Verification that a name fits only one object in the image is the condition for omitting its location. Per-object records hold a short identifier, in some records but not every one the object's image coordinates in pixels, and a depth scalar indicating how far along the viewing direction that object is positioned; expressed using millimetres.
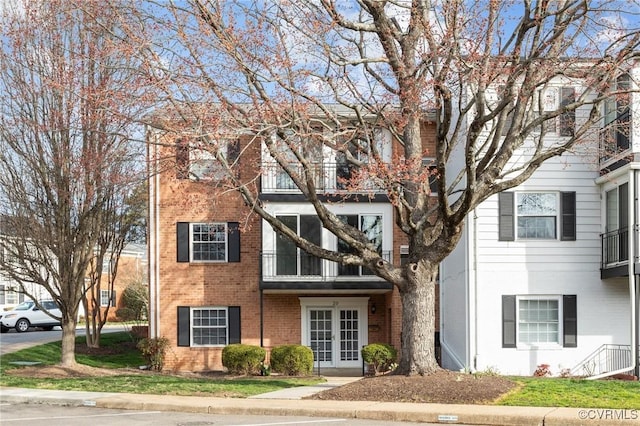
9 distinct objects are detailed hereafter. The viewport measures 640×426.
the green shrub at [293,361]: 26922
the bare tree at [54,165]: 23094
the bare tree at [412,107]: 15594
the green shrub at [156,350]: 28375
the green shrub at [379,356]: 26609
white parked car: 45219
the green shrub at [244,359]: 27125
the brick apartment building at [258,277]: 28656
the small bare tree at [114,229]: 26438
